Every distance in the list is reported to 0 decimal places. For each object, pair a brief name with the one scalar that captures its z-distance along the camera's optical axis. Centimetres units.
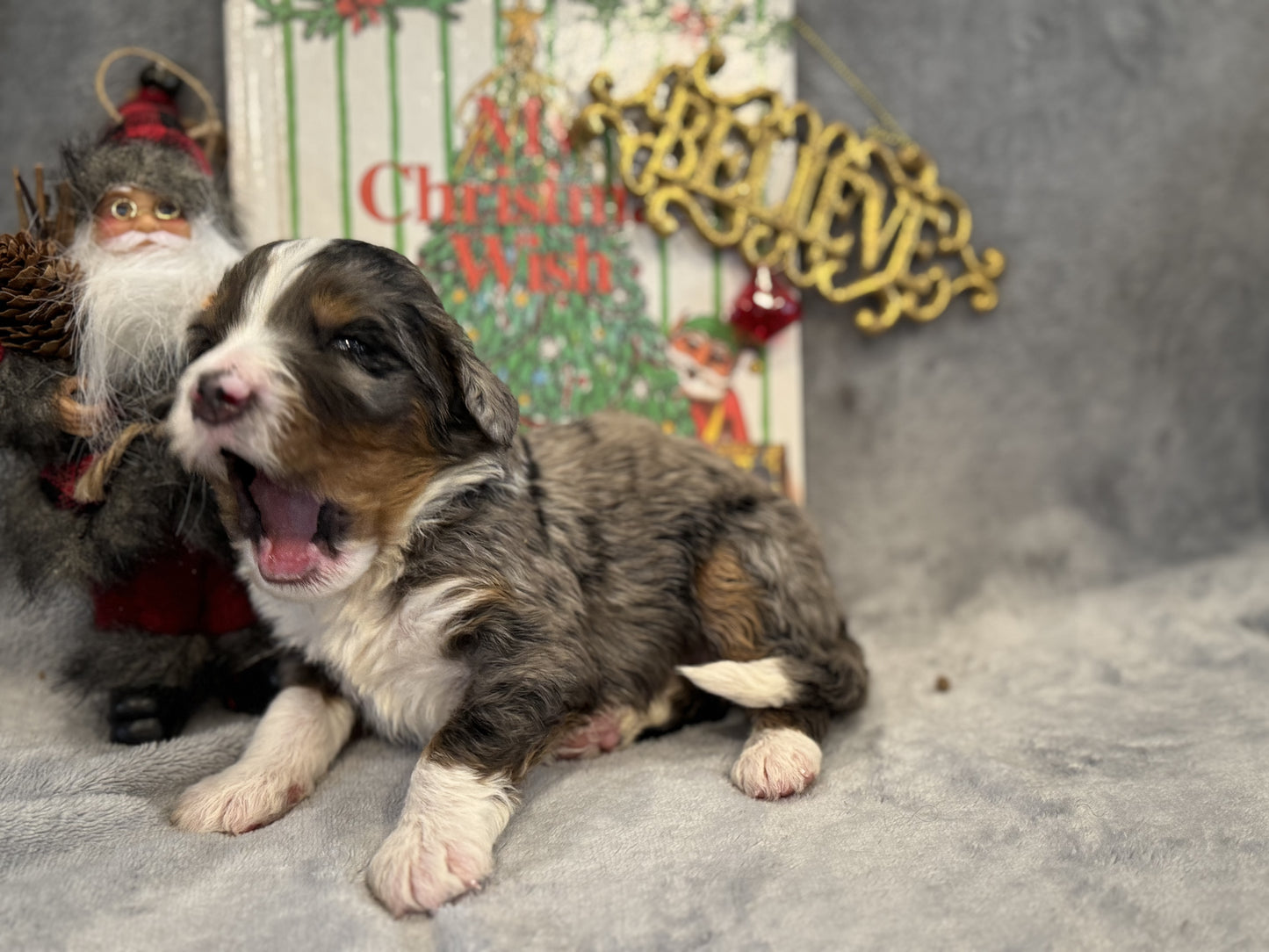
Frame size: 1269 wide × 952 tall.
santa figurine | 28
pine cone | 27
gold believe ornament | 39
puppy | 23
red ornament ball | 39
